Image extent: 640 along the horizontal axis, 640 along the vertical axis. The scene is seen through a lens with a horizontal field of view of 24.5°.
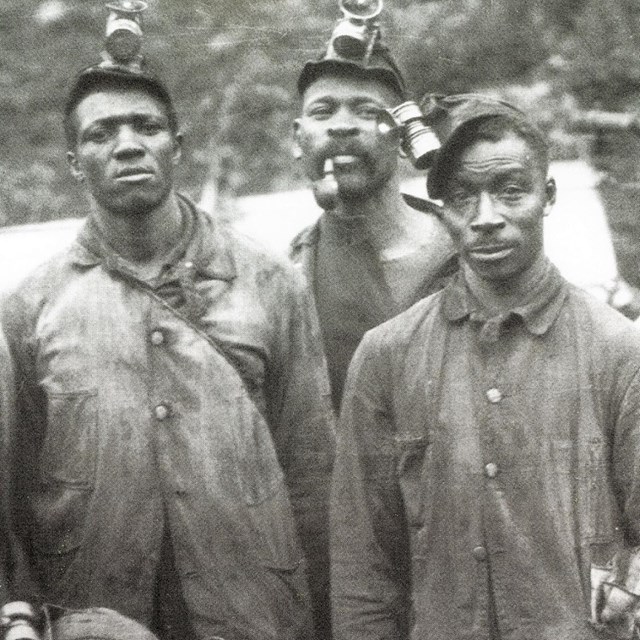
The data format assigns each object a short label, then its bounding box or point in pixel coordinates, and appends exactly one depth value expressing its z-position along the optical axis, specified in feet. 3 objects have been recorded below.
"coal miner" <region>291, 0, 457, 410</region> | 15.23
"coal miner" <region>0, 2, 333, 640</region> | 13.34
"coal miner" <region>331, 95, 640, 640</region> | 11.75
